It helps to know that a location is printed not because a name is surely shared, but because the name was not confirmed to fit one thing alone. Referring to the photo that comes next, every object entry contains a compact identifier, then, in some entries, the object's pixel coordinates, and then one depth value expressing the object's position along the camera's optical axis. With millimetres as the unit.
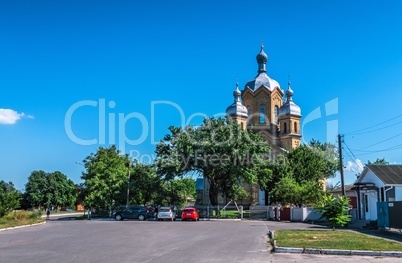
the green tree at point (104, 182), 48594
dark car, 41950
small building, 31625
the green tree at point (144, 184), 51750
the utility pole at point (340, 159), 36481
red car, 40062
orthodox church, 69562
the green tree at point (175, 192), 57928
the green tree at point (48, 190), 91375
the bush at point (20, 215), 37156
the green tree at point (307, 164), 57188
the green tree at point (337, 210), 23828
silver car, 40438
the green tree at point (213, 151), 44406
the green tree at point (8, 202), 35906
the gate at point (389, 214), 23844
